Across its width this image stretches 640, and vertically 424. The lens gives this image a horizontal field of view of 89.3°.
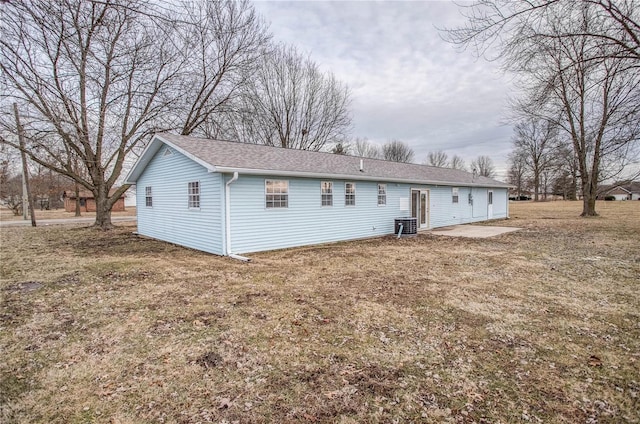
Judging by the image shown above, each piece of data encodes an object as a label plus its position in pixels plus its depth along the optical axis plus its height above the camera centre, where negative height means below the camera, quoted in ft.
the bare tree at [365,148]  148.60 +24.44
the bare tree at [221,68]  53.16 +23.47
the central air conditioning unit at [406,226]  45.52 -3.81
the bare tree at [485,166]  213.25 +21.17
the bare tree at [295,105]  82.79 +26.04
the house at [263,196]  31.88 +0.60
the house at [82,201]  120.67 +1.08
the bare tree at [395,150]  161.48 +24.46
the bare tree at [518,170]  162.50 +14.85
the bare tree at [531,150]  139.48 +22.09
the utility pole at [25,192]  58.07 +2.76
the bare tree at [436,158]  190.90 +23.80
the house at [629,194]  211.14 +0.53
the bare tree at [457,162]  201.87 +22.72
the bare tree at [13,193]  101.00 +3.82
